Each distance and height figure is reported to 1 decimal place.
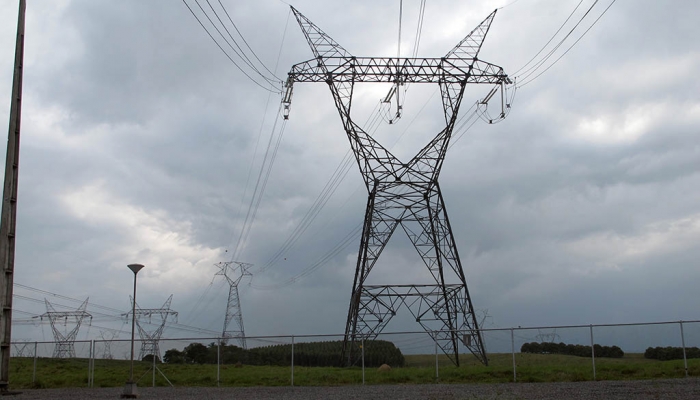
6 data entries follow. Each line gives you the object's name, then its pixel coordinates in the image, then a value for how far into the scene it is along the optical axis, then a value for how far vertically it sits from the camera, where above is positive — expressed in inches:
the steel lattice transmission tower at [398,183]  1434.5 +333.6
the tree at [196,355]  1558.8 -57.8
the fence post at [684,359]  1008.0 -57.8
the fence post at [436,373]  1127.0 -82.1
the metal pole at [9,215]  890.7 +169.9
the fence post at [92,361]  1268.5 -54.9
